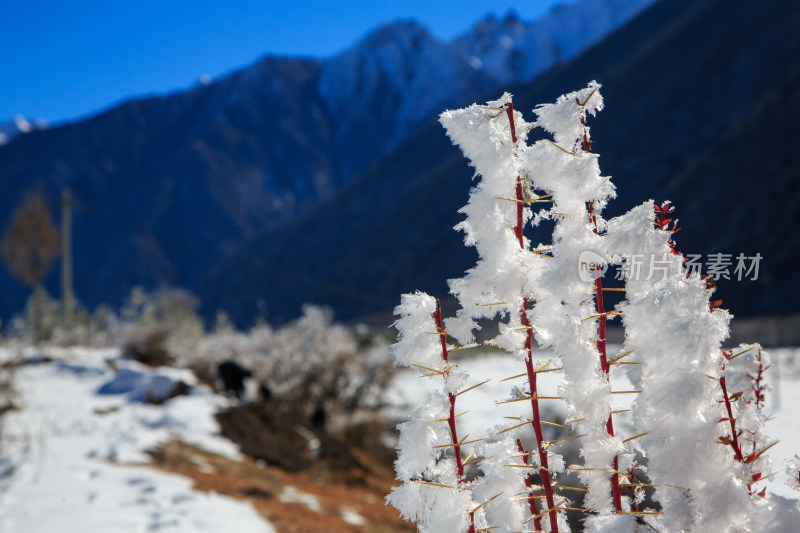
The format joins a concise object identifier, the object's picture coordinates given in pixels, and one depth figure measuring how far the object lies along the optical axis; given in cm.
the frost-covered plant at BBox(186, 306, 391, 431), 809
